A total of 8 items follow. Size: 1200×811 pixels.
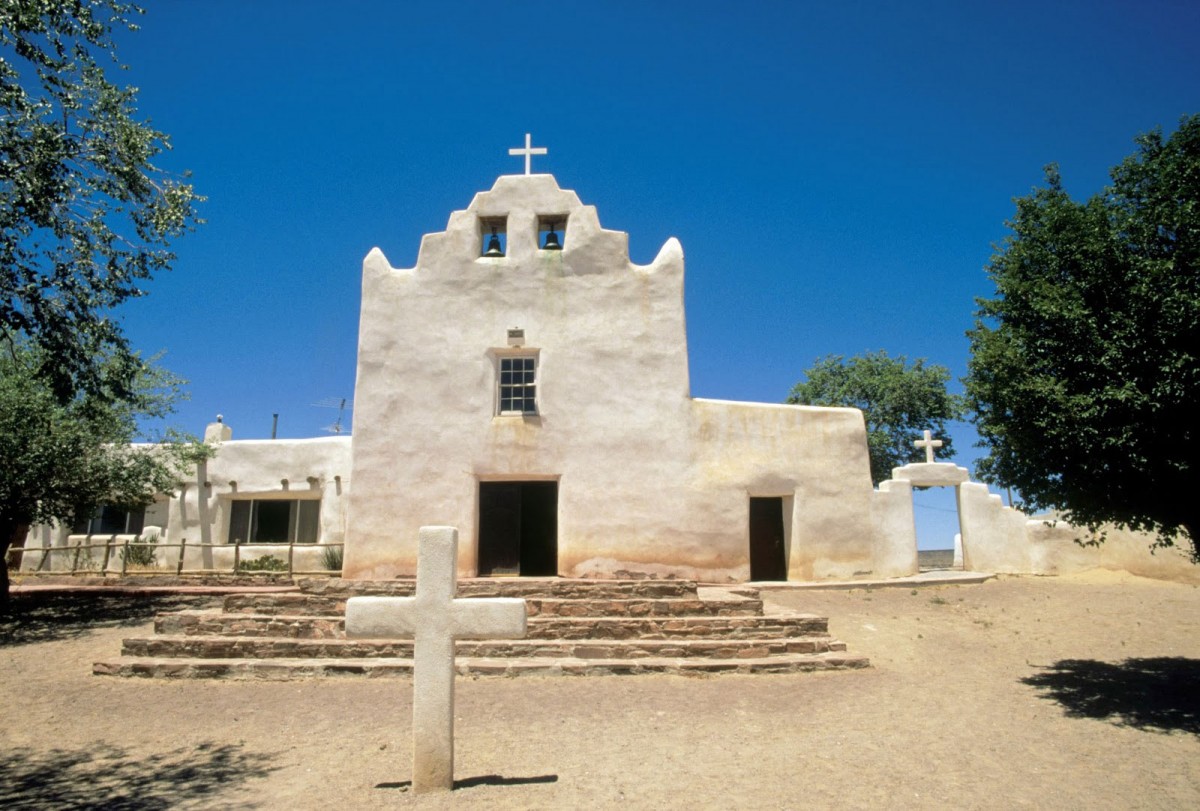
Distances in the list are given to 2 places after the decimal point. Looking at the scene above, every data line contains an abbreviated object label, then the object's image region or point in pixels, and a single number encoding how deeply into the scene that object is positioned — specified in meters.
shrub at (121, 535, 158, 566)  18.86
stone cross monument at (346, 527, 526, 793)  5.30
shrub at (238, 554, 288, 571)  18.20
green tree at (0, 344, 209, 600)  12.62
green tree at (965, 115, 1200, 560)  6.61
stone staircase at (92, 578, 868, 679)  8.99
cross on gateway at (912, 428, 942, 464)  17.69
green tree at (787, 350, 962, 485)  33.66
